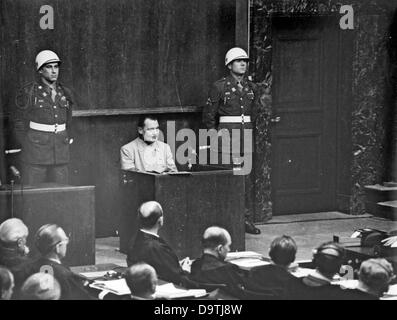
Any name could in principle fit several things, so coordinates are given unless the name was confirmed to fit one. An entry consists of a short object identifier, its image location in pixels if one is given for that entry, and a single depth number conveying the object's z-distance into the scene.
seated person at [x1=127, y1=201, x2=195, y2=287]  18.20
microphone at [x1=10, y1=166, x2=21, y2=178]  19.98
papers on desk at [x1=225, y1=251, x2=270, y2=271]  18.42
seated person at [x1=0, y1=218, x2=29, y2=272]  17.68
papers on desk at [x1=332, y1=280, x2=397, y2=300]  16.94
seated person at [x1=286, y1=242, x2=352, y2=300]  16.89
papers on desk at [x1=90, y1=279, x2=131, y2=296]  16.91
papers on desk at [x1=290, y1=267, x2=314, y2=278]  17.63
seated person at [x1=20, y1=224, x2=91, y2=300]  16.82
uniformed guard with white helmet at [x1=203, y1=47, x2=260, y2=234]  23.66
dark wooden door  25.71
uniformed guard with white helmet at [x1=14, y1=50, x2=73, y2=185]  22.03
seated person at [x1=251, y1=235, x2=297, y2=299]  17.37
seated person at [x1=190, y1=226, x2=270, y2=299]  17.50
